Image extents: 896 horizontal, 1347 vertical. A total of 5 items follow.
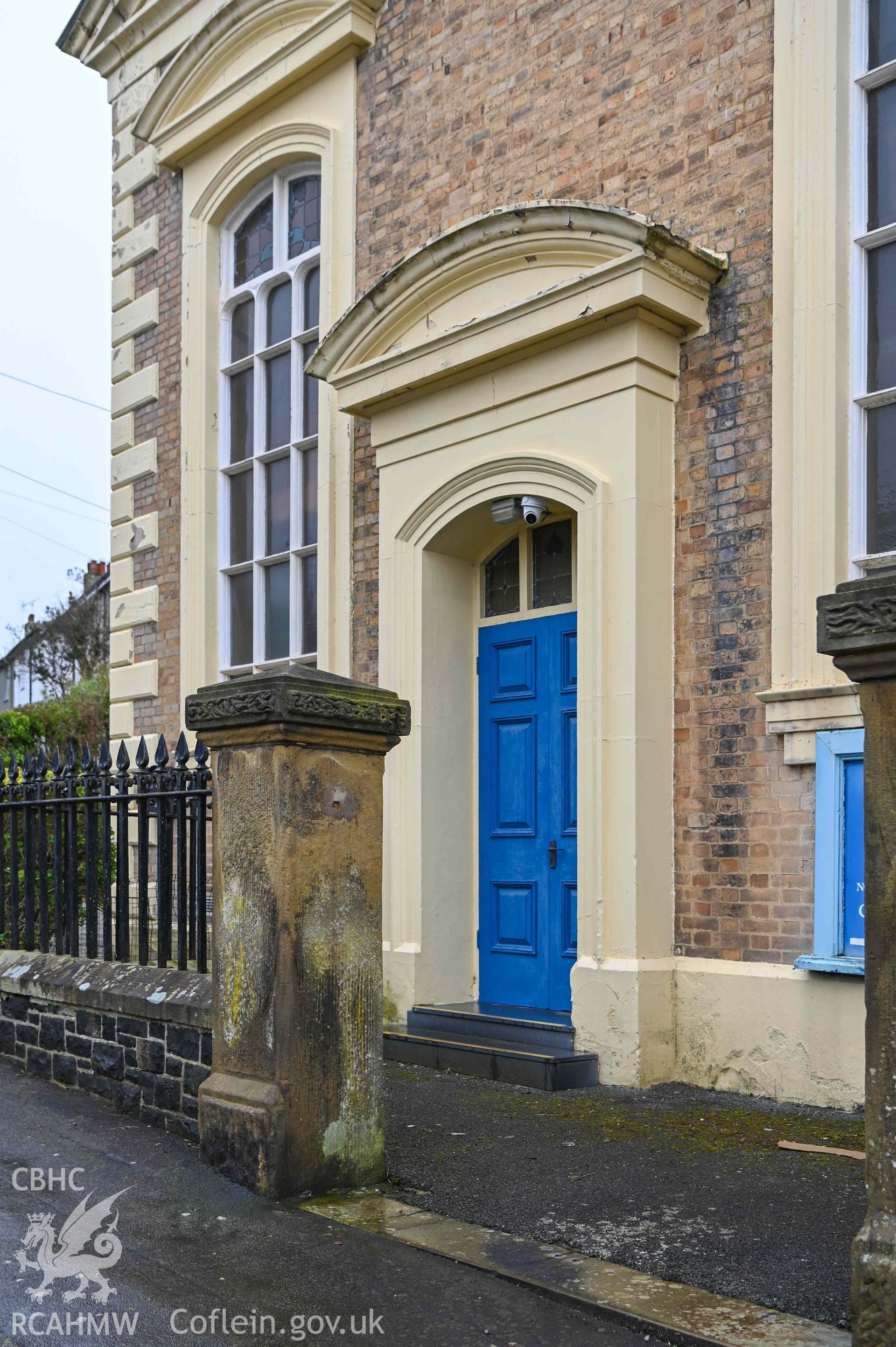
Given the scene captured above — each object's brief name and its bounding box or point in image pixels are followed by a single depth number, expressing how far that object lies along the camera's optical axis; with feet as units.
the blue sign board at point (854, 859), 20.52
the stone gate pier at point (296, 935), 16.40
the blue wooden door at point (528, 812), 26.32
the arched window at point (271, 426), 33.81
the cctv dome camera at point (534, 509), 25.96
